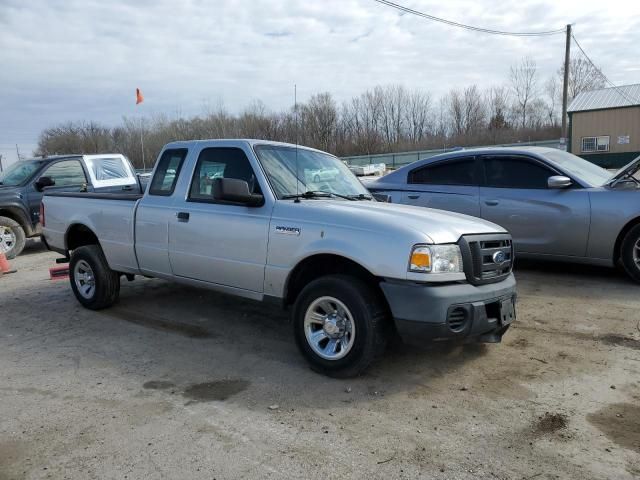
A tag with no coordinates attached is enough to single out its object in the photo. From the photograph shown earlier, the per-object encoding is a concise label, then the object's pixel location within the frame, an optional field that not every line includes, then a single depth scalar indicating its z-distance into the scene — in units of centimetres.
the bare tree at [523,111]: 6510
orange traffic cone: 891
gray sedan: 652
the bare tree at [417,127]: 7394
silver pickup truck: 375
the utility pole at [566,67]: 2708
